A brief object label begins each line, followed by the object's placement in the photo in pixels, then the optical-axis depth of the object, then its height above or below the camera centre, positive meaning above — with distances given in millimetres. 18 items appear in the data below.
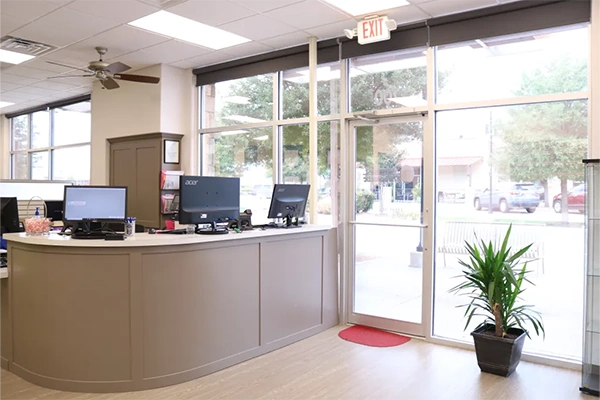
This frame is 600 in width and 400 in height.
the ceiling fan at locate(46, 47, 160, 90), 5460 +1396
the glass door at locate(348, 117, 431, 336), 5043 -282
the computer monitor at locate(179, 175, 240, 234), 4039 -35
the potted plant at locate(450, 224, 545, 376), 3961 -924
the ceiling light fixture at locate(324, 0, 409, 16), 4480 +1786
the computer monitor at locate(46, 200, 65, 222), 6441 -186
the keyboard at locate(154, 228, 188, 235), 4332 -312
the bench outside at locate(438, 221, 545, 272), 4418 -346
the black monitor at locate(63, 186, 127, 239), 3947 -90
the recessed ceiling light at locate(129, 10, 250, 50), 4994 +1799
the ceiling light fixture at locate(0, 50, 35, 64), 6211 +1791
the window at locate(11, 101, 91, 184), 8773 +1001
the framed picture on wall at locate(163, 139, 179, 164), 6707 +613
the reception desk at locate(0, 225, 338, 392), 3576 -867
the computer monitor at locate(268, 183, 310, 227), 4914 -47
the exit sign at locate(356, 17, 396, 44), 4617 +1592
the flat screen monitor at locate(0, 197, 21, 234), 4504 -179
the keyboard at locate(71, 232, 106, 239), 3854 -310
